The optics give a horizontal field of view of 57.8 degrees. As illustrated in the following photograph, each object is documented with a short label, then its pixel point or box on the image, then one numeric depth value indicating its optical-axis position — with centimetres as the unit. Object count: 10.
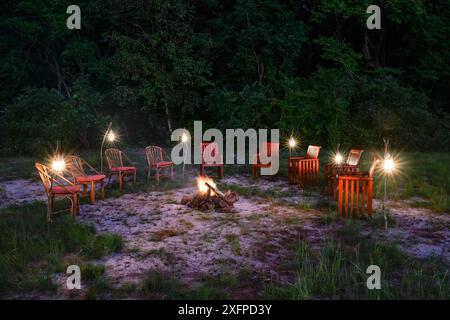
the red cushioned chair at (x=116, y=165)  891
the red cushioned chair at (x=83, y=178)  755
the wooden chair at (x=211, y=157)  1029
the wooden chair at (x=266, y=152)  1030
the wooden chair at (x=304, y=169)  936
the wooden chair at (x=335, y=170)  812
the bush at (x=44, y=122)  1439
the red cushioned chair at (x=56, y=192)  641
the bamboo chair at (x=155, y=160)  966
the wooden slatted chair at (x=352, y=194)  669
